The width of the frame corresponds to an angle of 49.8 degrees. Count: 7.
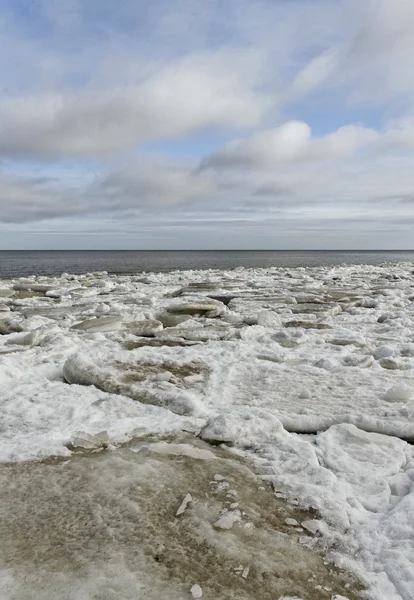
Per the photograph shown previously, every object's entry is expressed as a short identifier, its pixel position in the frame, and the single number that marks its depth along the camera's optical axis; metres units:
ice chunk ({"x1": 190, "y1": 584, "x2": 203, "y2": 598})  1.77
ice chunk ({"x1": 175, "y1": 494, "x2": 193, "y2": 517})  2.37
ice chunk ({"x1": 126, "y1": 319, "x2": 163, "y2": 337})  7.20
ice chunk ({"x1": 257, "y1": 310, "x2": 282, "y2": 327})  7.87
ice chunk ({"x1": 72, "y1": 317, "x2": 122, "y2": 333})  7.34
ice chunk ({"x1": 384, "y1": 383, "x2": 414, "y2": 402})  3.98
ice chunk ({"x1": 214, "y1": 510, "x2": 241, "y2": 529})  2.24
